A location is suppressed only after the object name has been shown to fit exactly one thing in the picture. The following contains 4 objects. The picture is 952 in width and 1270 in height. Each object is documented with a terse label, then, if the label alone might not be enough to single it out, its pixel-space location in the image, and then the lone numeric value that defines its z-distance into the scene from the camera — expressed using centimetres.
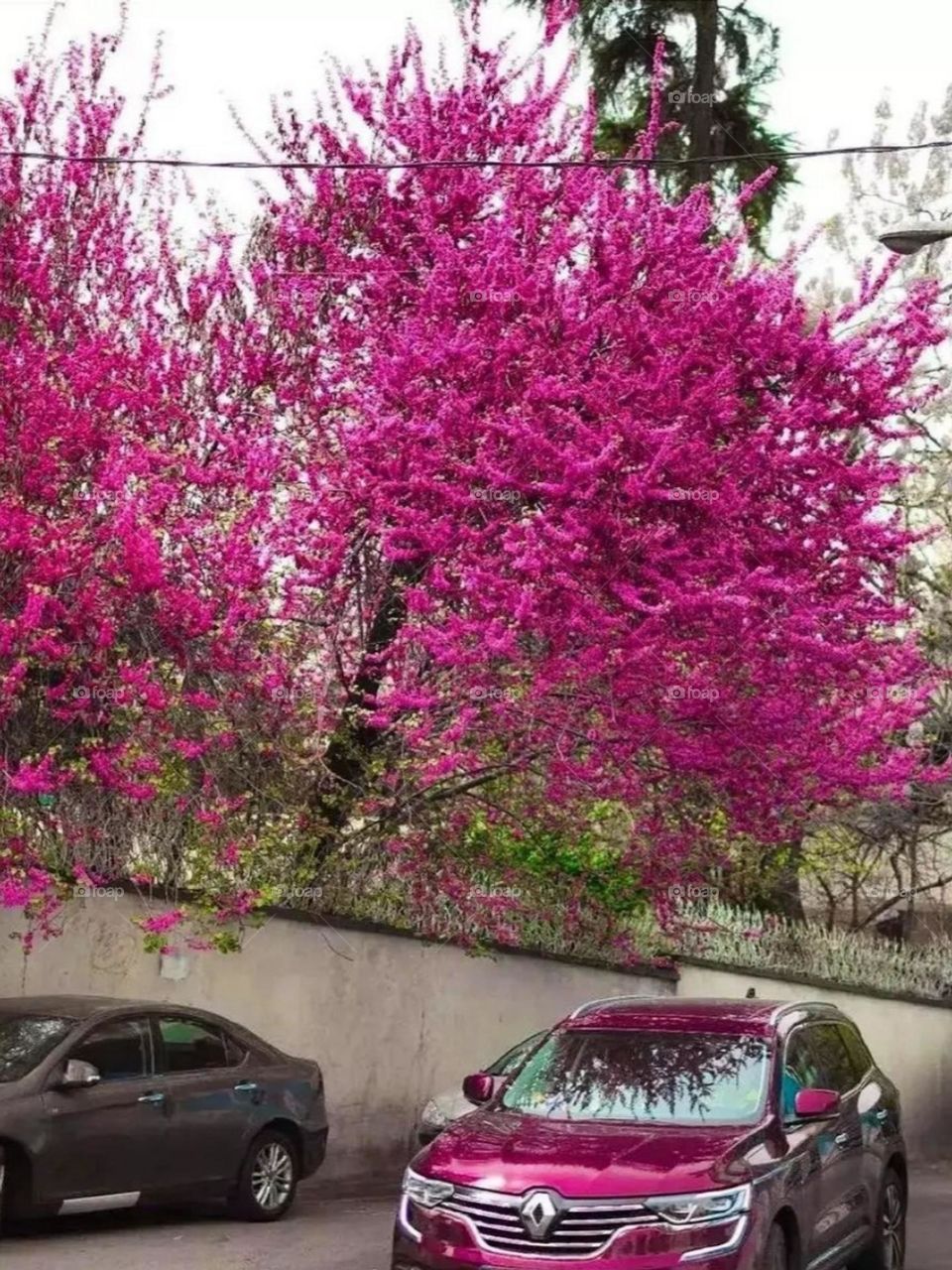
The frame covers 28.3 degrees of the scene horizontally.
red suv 794
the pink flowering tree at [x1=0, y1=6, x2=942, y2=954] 1337
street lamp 1178
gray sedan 1100
